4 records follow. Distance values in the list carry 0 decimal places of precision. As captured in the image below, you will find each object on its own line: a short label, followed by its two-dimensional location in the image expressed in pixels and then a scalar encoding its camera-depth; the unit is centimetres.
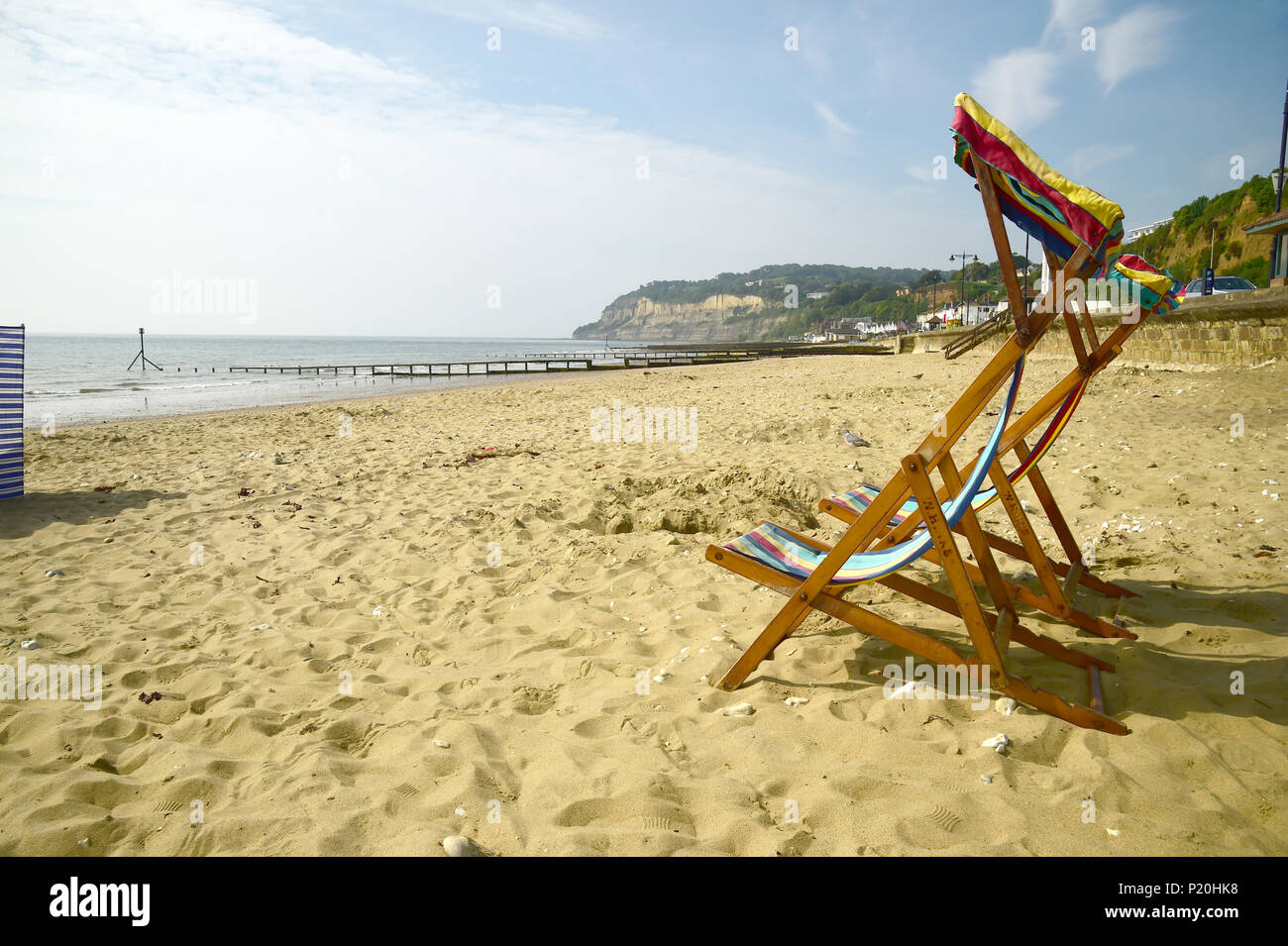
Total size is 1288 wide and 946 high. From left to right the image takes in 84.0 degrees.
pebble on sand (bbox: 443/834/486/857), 197
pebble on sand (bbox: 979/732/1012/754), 239
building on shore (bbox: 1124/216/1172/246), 4625
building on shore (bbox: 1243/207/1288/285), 1895
